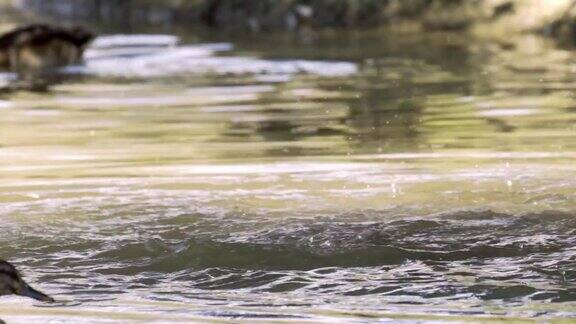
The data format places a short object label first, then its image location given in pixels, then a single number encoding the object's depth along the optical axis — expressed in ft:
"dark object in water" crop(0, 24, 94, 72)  122.42
